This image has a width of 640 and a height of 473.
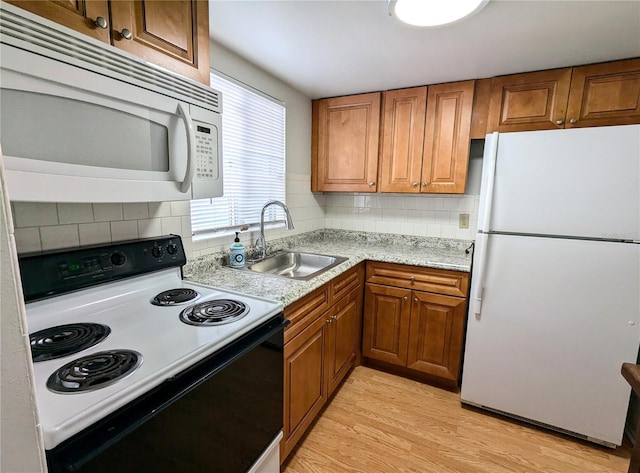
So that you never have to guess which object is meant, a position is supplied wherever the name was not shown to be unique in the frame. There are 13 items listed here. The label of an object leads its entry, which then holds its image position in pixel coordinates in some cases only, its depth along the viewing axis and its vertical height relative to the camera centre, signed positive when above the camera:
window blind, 1.76 +0.24
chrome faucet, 1.96 -0.31
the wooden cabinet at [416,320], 2.00 -0.85
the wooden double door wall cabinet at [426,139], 2.10 +0.44
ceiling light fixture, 1.15 +0.75
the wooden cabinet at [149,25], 0.77 +0.51
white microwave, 0.66 +0.20
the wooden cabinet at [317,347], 1.40 -0.83
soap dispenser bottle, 1.74 -0.35
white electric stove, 0.64 -0.42
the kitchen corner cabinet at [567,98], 1.70 +0.62
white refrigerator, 1.47 -0.40
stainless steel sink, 2.04 -0.47
